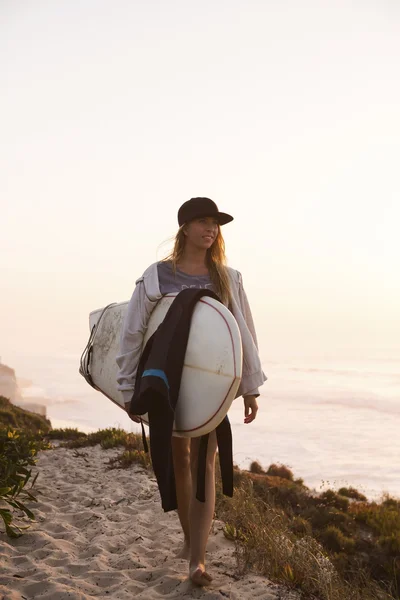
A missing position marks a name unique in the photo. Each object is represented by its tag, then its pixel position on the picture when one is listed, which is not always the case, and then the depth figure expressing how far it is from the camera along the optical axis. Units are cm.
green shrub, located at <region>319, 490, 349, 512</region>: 1189
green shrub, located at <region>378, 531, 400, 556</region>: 917
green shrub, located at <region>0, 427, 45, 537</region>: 459
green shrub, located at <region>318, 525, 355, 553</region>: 916
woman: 338
